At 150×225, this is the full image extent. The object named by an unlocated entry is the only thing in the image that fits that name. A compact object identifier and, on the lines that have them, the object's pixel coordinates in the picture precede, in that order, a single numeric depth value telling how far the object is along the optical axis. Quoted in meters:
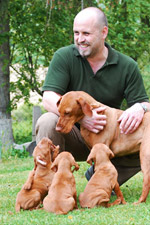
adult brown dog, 4.58
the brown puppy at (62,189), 4.03
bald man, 5.30
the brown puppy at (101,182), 4.27
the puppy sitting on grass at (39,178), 4.32
